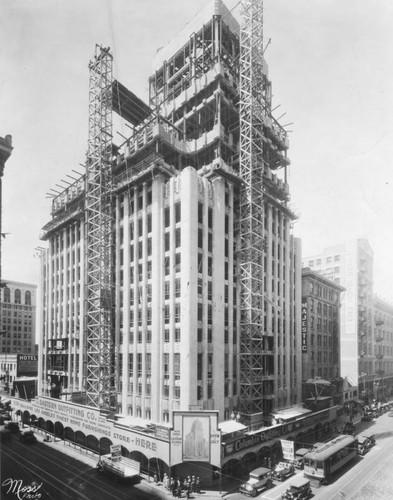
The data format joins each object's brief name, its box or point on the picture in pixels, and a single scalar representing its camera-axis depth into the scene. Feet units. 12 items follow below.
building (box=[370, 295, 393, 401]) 308.65
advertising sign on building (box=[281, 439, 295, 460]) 138.31
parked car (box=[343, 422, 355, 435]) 194.70
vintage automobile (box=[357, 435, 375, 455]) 159.02
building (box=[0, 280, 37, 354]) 428.15
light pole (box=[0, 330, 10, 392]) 312.23
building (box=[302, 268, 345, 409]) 216.95
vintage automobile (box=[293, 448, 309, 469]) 138.82
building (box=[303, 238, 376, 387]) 286.66
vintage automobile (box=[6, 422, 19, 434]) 188.85
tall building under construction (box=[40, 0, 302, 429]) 153.79
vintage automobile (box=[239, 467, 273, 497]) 115.24
